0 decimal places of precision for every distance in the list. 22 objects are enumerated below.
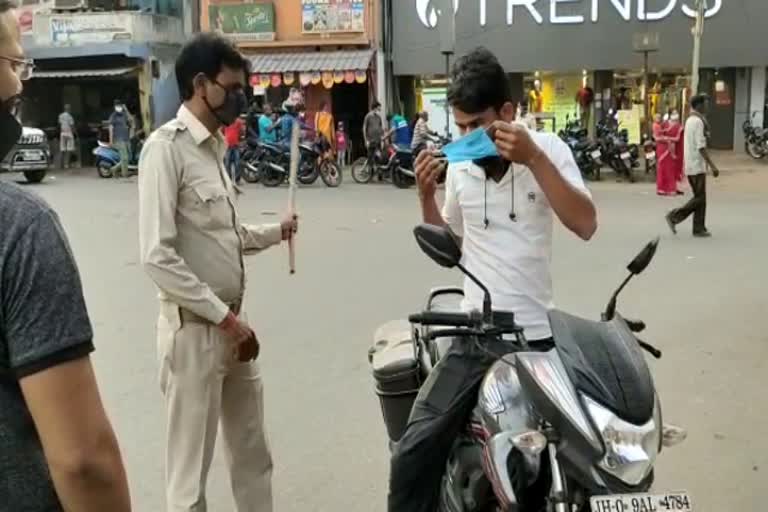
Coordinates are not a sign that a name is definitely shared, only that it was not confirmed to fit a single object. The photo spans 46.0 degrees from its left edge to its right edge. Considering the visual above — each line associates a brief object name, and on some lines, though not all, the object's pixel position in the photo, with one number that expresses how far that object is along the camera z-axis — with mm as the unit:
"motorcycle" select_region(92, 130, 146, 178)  20859
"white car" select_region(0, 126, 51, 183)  18812
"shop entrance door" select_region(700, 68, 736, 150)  21703
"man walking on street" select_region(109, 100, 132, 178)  21000
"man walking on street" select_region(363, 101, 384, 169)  18578
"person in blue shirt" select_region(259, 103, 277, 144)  18656
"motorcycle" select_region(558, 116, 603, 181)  17641
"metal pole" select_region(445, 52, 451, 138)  18622
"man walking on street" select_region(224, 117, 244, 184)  18156
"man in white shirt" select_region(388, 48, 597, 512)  2615
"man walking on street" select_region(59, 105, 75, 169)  22953
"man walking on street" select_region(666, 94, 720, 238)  10609
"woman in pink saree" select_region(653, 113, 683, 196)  14789
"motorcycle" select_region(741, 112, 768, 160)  19906
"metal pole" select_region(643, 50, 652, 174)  19156
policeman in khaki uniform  3000
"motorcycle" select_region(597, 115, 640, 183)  17609
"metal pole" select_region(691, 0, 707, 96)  17297
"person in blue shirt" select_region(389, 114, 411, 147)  18312
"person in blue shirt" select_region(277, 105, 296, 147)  18453
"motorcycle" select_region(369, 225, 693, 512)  1949
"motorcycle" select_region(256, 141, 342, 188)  17625
